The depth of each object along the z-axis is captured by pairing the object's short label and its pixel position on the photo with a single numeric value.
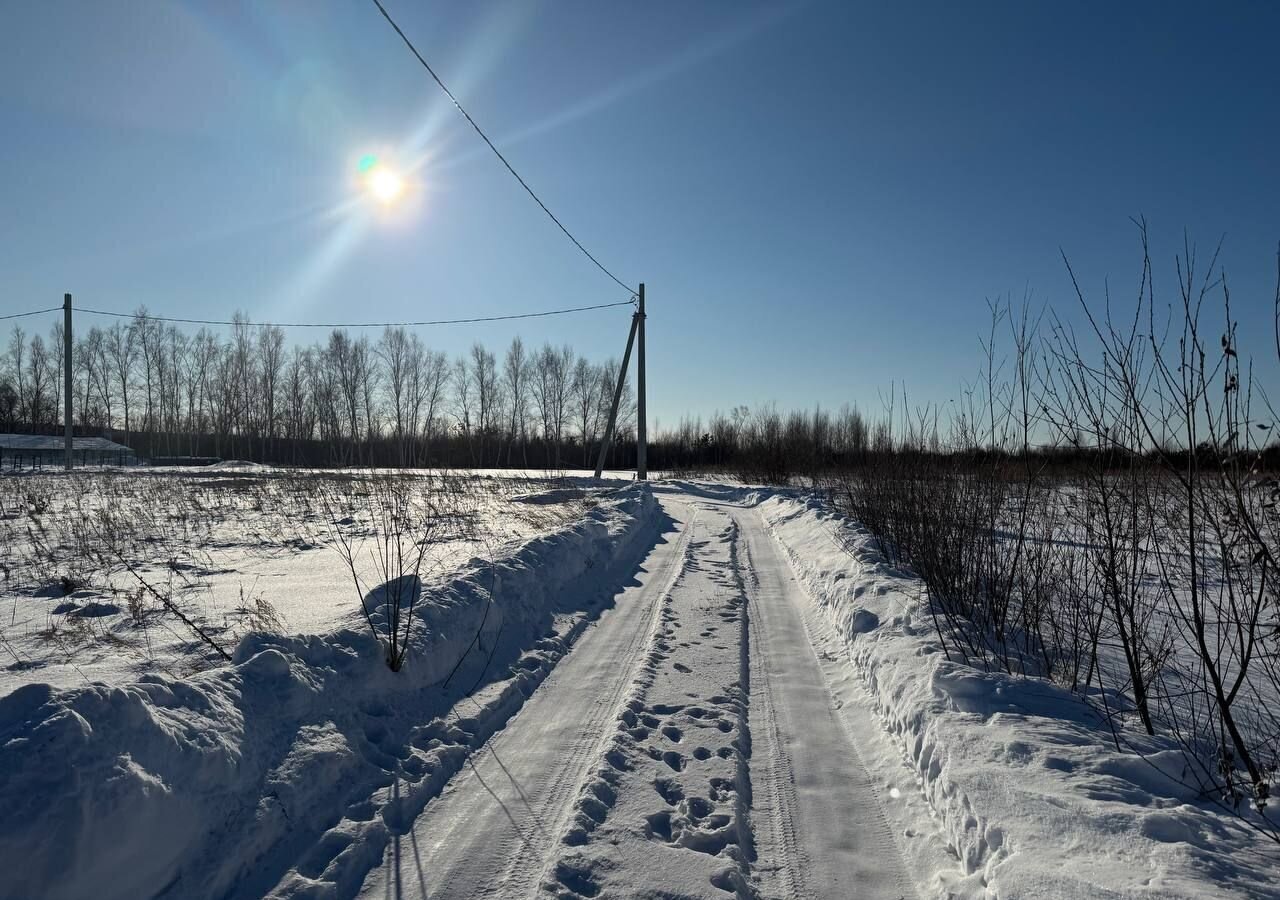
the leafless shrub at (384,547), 4.37
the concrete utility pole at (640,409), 23.16
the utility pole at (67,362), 25.93
